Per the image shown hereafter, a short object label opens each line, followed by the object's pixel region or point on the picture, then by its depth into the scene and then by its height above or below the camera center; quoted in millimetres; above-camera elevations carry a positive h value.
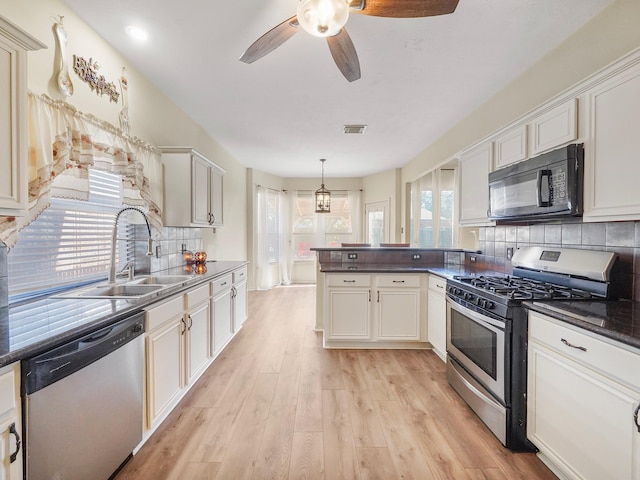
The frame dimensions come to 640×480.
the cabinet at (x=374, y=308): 3133 -759
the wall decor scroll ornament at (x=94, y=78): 1895 +1089
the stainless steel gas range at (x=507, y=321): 1702 -545
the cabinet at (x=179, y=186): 2846 +490
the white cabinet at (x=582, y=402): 1140 -743
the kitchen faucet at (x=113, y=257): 2041 -148
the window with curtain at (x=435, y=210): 4859 +473
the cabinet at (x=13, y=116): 1144 +482
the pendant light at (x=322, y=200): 5488 +687
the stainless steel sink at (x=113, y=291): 1783 -367
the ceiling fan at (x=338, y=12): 1382 +1110
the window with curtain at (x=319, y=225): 7301 +291
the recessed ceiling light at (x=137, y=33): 2000 +1416
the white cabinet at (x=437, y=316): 2773 -786
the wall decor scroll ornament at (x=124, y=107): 2295 +1030
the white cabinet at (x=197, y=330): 2266 -770
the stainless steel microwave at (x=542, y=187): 1668 +328
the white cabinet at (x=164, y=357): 1754 -792
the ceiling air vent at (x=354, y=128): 3818 +1437
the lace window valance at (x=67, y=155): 1532 +517
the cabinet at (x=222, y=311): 2779 -762
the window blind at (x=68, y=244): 1683 -50
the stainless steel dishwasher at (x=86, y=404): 1073 -725
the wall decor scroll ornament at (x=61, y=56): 1722 +1071
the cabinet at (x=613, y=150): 1395 +446
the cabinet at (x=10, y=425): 962 -636
